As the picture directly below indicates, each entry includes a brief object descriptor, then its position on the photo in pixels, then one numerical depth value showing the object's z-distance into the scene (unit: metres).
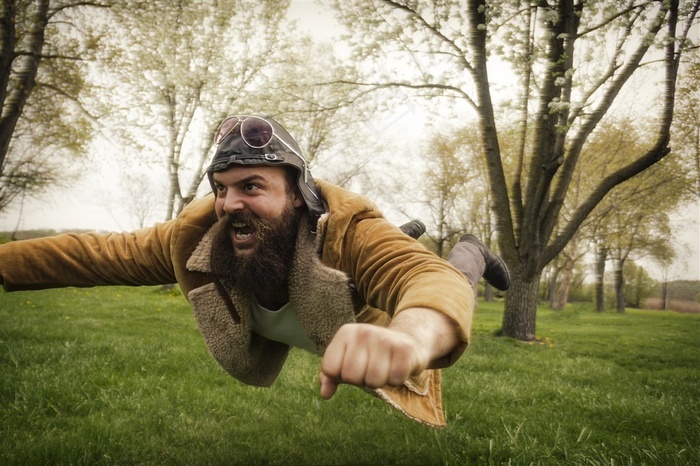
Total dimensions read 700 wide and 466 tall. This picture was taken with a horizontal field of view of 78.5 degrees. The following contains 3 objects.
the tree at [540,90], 8.34
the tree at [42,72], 7.51
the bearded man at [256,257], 2.59
